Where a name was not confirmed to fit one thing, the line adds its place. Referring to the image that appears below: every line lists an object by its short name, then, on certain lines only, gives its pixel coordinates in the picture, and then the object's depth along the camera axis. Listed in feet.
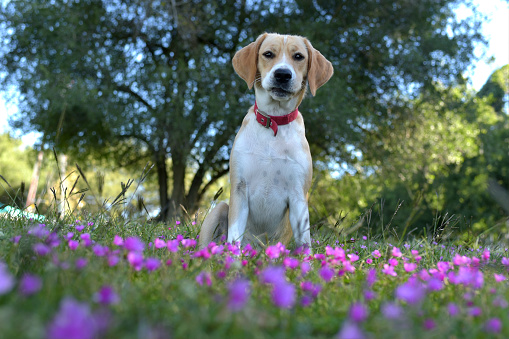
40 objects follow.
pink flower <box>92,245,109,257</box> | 2.99
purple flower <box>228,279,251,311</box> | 1.67
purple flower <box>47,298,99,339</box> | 1.31
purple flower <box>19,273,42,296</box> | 1.78
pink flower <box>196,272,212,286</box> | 2.89
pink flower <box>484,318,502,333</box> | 2.03
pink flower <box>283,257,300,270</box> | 3.30
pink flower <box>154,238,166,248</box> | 3.42
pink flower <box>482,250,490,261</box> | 3.67
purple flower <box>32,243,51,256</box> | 2.72
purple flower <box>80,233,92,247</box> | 3.34
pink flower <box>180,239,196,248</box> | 3.51
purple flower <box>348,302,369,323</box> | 1.89
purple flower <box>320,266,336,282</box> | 2.84
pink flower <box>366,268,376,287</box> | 2.87
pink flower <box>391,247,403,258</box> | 3.52
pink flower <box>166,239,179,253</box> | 3.20
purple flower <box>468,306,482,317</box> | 2.39
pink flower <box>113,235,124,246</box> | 3.31
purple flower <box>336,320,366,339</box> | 1.46
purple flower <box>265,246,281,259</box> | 3.47
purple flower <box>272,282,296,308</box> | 1.73
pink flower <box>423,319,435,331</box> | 2.05
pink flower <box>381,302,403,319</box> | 1.76
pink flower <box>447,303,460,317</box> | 2.37
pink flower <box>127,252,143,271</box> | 2.69
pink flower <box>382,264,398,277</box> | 3.39
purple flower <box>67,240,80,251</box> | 3.32
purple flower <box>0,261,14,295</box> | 1.38
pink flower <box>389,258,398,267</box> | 3.52
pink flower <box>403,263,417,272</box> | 3.36
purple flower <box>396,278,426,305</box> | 1.93
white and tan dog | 4.68
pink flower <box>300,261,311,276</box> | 3.19
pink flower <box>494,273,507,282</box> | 3.35
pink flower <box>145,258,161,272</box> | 2.54
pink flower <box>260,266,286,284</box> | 2.02
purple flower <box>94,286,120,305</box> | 1.81
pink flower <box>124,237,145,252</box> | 2.77
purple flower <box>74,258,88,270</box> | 2.35
